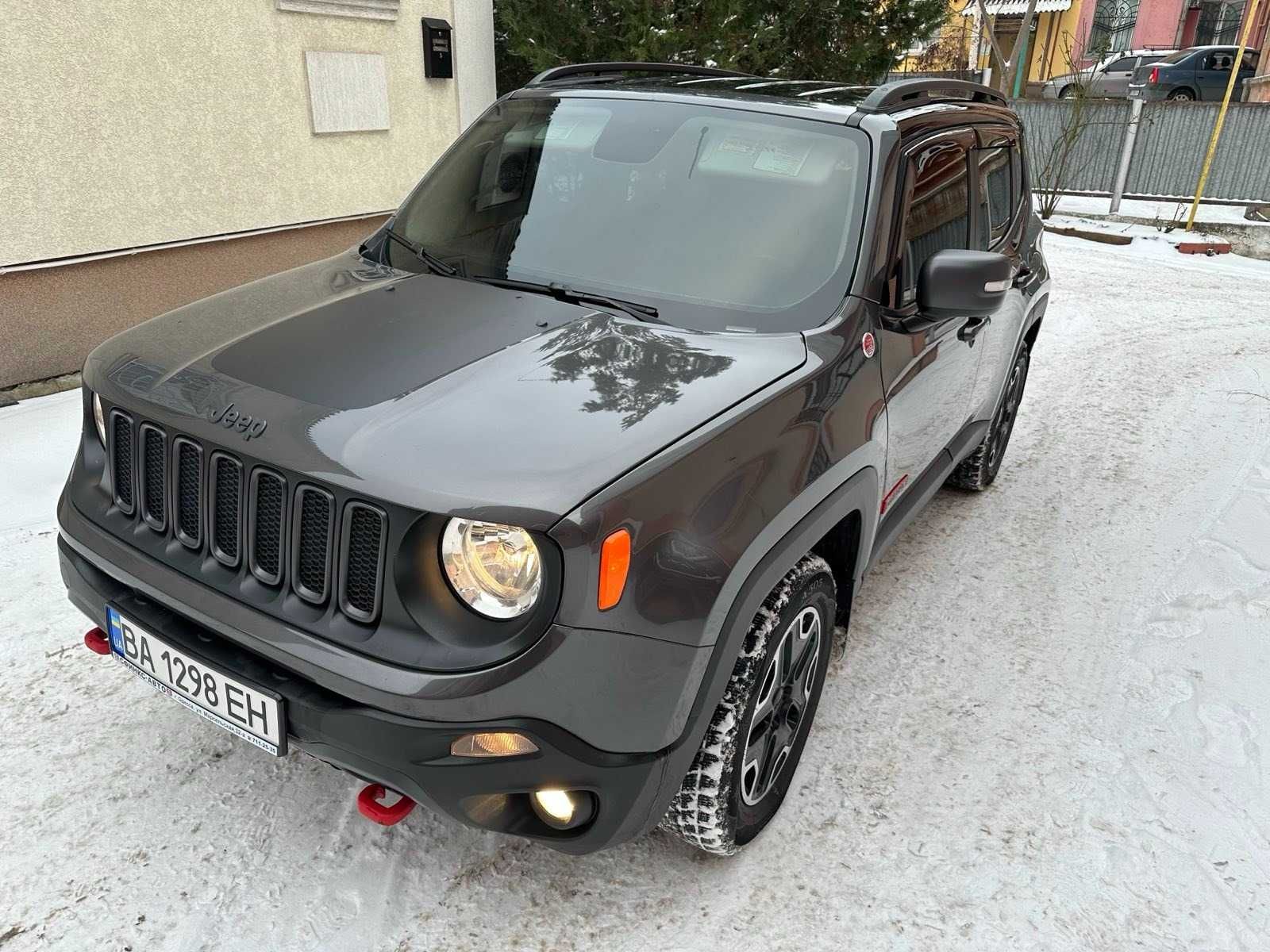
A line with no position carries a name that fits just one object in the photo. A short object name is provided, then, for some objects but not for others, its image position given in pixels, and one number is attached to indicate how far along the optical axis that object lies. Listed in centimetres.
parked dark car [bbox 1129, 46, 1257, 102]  2200
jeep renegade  182
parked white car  2259
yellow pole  1209
